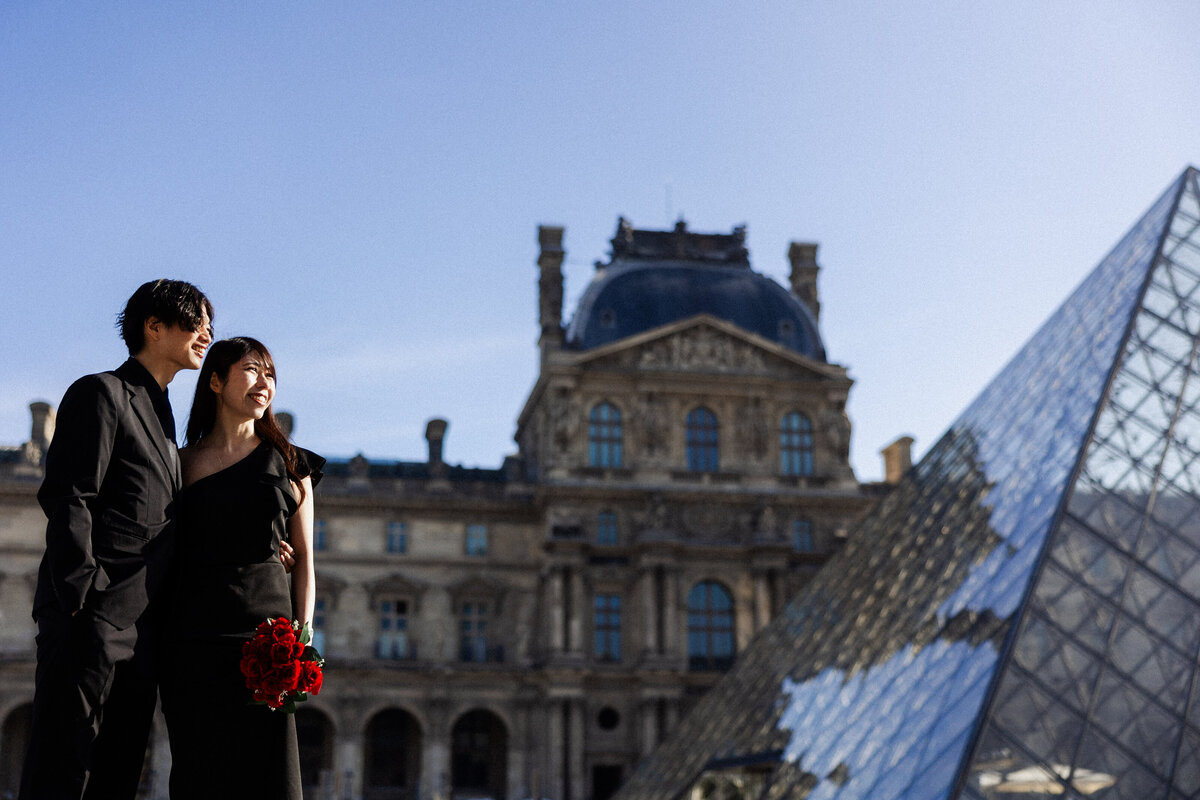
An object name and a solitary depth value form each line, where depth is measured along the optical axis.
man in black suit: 3.82
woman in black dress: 4.10
